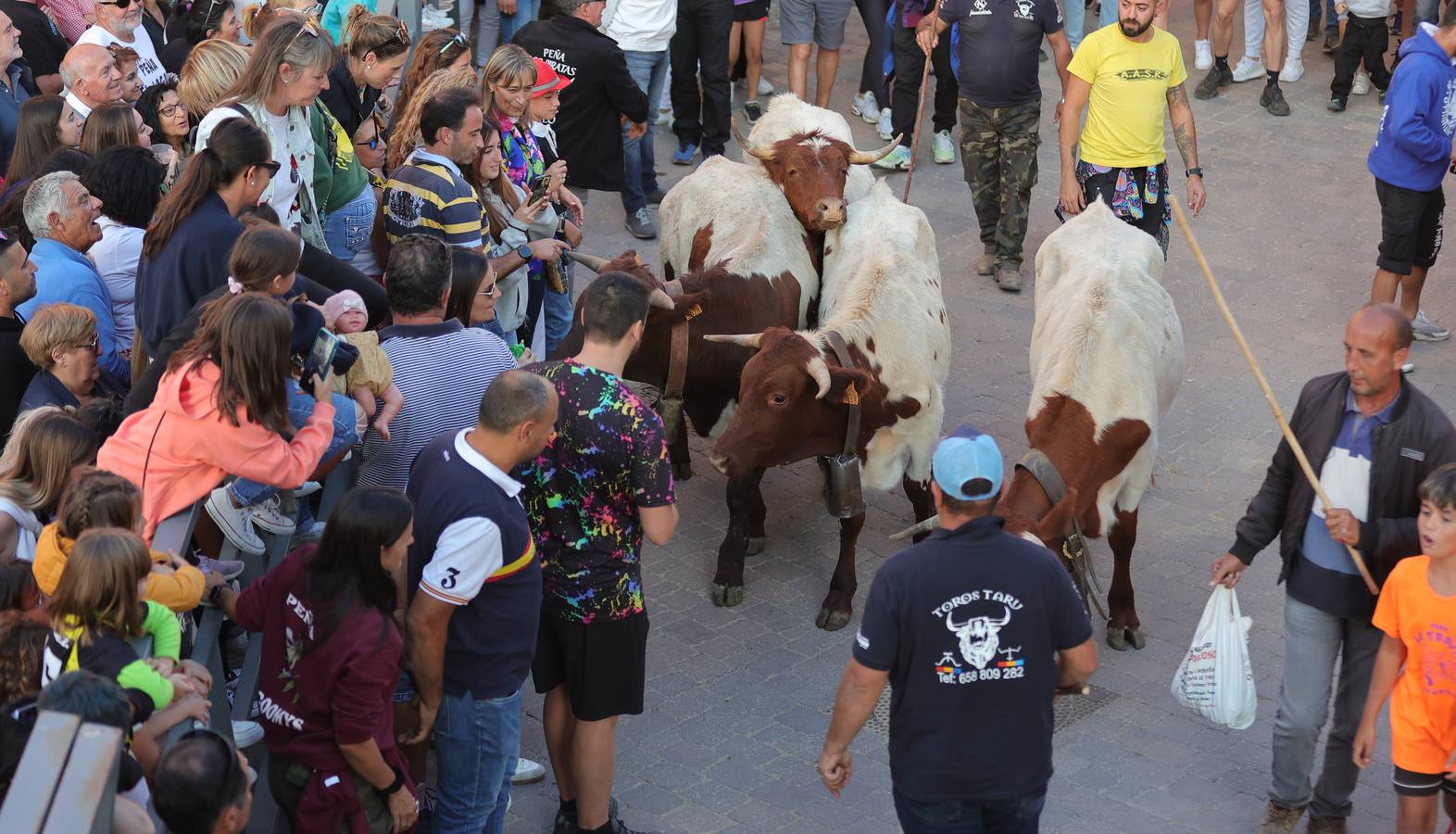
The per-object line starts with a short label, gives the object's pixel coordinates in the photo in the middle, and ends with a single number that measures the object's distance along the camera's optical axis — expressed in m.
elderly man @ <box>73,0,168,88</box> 7.84
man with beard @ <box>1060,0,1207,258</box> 9.01
